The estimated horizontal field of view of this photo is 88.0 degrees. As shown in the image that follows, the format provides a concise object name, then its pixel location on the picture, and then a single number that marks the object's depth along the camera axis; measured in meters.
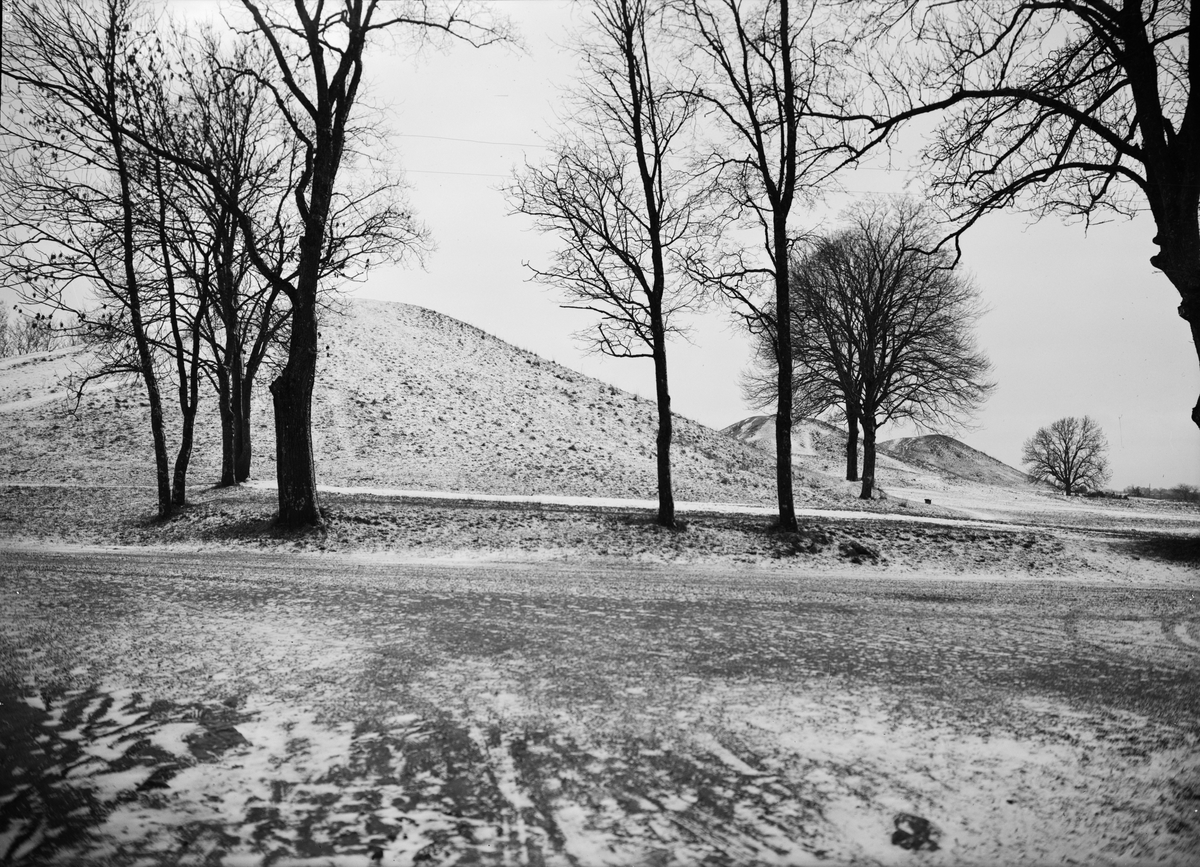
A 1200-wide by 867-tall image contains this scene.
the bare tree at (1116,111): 7.17
